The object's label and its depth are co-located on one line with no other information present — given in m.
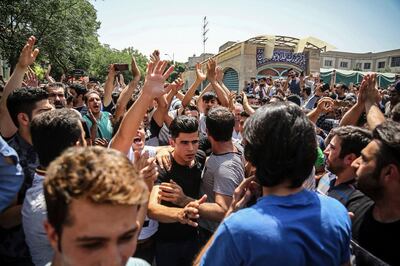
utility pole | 41.81
